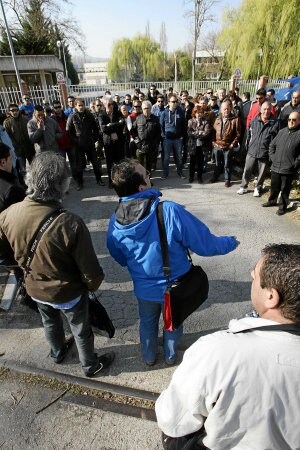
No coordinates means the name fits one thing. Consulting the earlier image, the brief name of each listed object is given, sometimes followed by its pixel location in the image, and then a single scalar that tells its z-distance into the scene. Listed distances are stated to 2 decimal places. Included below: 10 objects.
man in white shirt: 0.90
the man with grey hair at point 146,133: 6.68
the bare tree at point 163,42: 43.12
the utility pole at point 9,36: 12.00
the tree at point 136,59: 41.38
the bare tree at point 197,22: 25.52
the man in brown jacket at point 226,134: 6.28
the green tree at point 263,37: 15.59
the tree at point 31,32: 26.83
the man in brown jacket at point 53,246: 1.92
